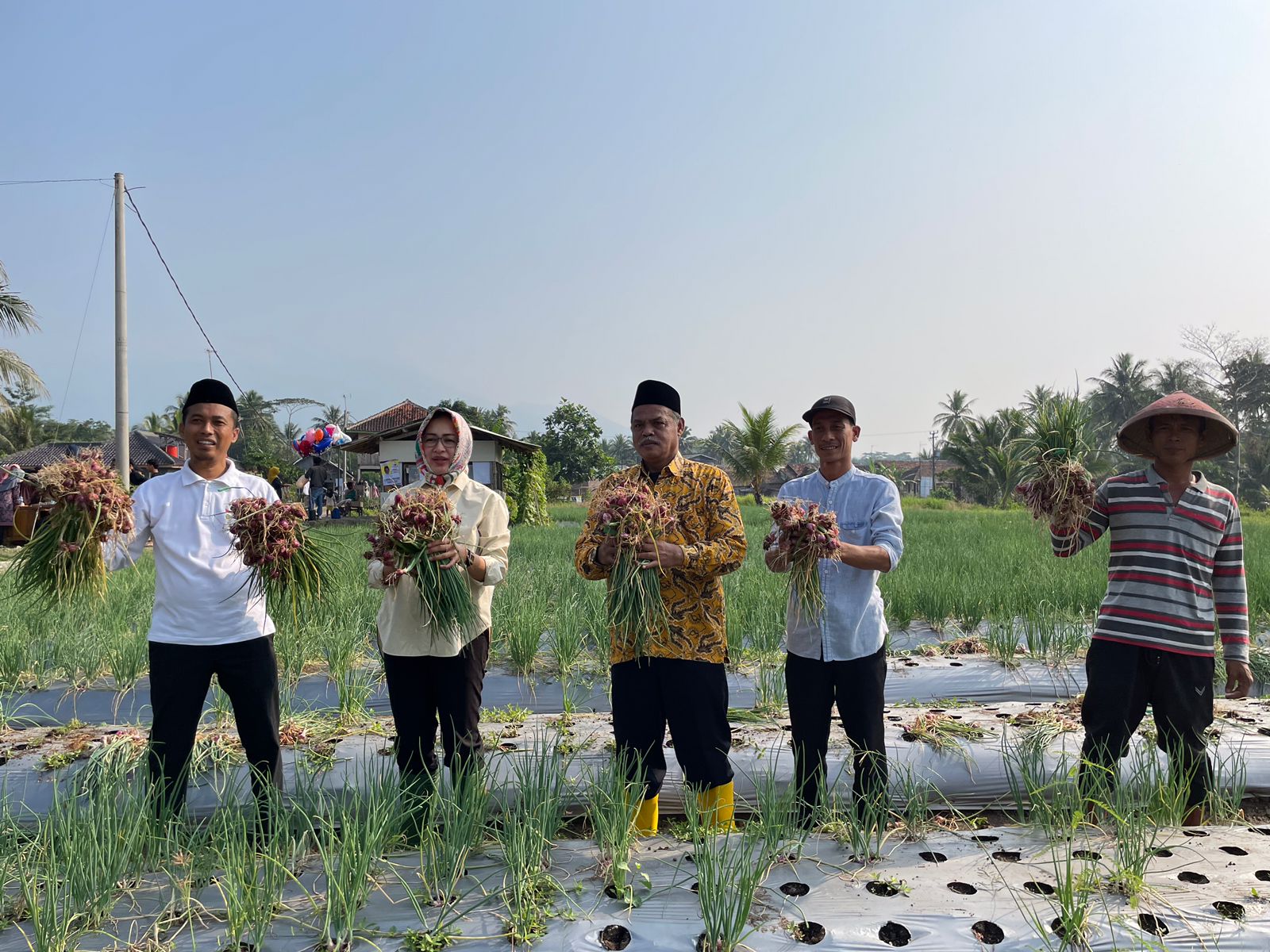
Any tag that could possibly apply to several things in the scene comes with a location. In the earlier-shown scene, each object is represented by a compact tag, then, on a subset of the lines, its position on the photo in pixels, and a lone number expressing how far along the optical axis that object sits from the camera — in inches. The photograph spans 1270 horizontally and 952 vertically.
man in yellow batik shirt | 92.6
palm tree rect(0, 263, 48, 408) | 549.3
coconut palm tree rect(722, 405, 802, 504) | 1107.9
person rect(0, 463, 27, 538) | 278.4
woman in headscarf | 92.4
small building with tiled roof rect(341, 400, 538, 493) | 673.6
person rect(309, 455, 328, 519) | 539.5
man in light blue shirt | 92.3
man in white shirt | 89.7
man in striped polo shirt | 94.0
